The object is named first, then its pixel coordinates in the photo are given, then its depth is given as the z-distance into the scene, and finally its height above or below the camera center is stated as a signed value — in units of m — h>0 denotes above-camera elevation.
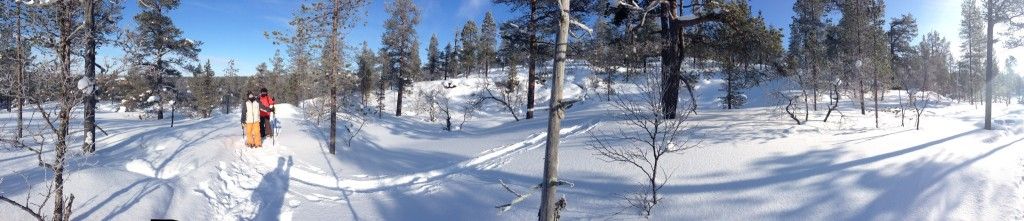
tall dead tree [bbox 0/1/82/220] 5.57 +0.36
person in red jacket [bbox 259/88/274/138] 12.61 -0.18
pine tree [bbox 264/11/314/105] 12.99 +1.77
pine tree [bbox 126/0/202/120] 22.34 +3.19
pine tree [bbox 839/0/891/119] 18.83 +3.22
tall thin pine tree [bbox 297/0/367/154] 13.09 +2.07
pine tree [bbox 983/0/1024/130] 15.28 +3.20
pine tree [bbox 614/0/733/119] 11.23 +1.77
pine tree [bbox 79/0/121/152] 6.45 +0.95
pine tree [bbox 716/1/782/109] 11.29 +1.77
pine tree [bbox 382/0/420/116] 29.94 +4.42
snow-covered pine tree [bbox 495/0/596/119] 17.41 +3.34
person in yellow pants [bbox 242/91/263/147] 11.72 -0.40
